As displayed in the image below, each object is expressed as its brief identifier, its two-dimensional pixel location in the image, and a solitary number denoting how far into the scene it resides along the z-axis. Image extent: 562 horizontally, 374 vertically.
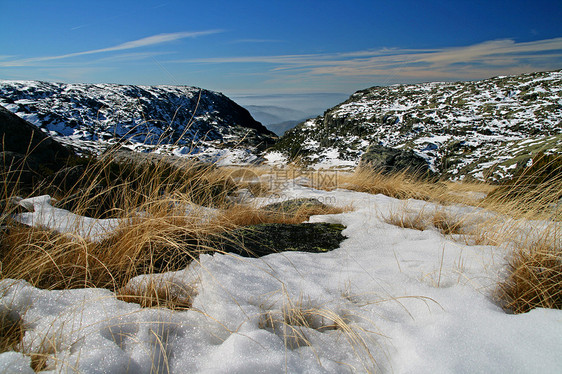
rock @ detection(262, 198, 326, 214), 3.82
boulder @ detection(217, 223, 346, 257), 2.40
